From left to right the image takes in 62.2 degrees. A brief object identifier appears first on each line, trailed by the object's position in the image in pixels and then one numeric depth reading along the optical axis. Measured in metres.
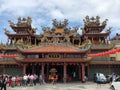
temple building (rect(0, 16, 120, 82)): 14.62
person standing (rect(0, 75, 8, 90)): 9.43
